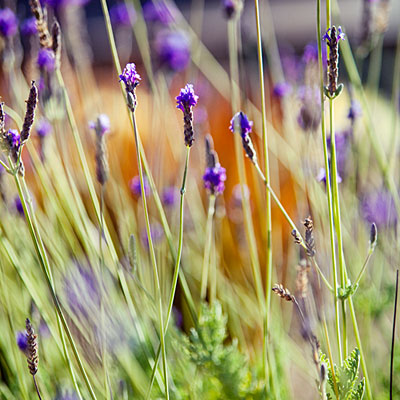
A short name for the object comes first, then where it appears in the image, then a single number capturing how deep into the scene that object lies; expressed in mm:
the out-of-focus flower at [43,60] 1437
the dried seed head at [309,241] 1265
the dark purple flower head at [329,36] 1258
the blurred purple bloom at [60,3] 1554
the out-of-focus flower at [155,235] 1646
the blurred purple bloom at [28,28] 1520
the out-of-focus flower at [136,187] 1576
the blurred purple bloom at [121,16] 1858
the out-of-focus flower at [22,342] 1364
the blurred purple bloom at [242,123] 1304
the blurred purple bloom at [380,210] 1541
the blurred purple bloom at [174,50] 1642
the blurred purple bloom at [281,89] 1595
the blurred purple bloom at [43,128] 1444
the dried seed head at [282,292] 1249
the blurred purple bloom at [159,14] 1736
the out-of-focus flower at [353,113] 1490
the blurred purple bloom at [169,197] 1652
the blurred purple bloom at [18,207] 1479
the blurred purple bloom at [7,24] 1474
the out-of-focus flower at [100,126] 1324
